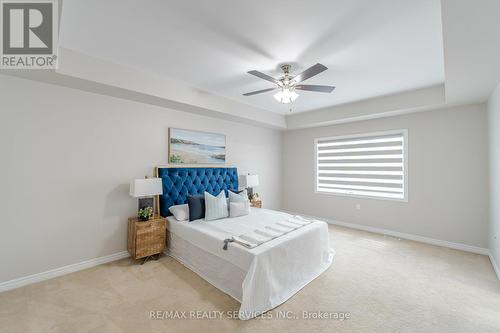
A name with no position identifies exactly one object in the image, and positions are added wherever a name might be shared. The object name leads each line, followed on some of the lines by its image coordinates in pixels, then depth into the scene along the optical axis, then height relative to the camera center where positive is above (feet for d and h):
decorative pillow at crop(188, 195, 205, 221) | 11.29 -2.15
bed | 7.18 -3.44
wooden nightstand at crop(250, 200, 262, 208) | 16.06 -2.70
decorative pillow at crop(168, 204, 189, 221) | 11.32 -2.40
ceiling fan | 8.75 +3.53
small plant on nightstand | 10.66 -2.35
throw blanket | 8.07 -2.73
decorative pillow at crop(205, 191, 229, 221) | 11.39 -2.17
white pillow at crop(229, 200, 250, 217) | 12.01 -2.32
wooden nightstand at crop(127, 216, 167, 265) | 10.16 -3.44
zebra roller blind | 14.48 +0.31
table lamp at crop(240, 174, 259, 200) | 15.76 -0.96
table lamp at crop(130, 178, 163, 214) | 10.17 -0.98
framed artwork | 12.91 +1.35
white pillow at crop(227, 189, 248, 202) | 12.61 -1.75
